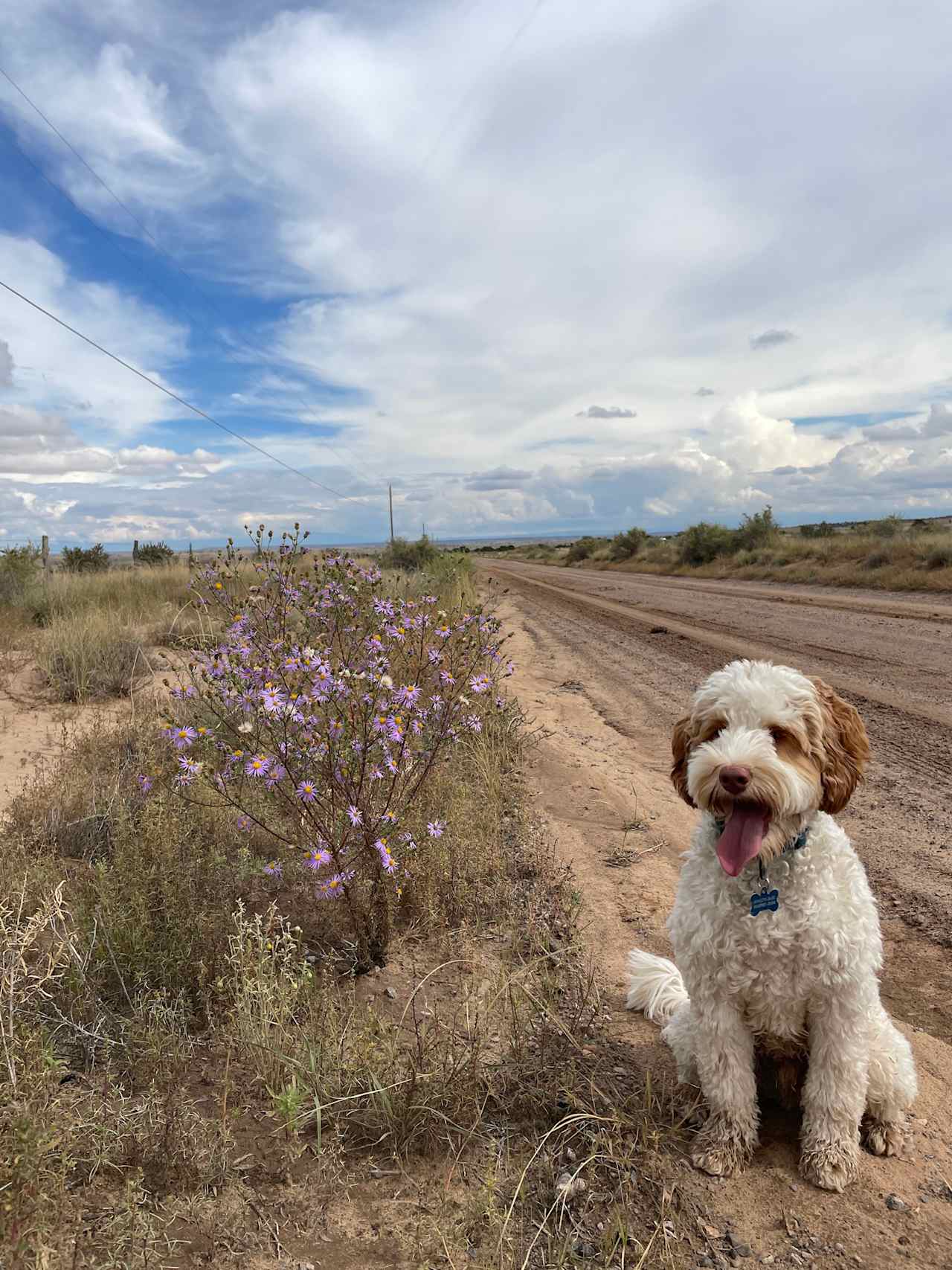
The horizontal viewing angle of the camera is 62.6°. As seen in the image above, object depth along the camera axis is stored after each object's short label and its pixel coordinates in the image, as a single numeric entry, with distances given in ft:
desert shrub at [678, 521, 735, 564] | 106.01
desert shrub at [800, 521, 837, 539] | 112.68
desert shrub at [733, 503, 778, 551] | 102.89
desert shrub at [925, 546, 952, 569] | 63.77
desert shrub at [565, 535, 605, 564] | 175.42
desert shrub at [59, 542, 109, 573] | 81.46
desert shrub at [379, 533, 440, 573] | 95.04
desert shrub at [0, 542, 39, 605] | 47.41
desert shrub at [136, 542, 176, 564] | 89.97
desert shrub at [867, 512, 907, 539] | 84.23
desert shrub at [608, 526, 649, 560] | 151.02
